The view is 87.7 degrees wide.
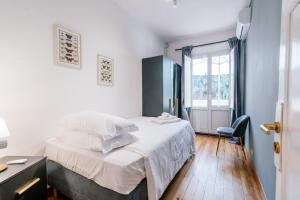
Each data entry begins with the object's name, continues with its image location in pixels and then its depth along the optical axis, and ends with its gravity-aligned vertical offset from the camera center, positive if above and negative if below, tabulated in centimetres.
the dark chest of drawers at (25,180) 107 -65
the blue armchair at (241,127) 272 -55
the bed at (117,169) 124 -67
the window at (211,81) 415 +40
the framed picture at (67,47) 192 +62
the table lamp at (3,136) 118 -31
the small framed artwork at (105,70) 253 +42
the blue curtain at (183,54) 436 +116
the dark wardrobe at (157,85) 345 +23
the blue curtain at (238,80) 364 +37
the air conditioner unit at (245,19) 266 +132
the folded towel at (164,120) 266 -44
